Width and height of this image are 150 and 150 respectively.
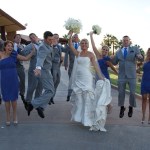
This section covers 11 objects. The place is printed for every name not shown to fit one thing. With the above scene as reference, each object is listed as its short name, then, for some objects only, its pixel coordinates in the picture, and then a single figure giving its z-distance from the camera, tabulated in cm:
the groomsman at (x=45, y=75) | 413
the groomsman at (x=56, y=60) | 526
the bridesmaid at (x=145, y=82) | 417
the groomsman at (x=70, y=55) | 547
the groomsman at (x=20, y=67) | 495
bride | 388
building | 1091
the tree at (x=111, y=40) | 4846
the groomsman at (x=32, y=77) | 482
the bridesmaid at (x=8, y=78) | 395
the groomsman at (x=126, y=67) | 445
